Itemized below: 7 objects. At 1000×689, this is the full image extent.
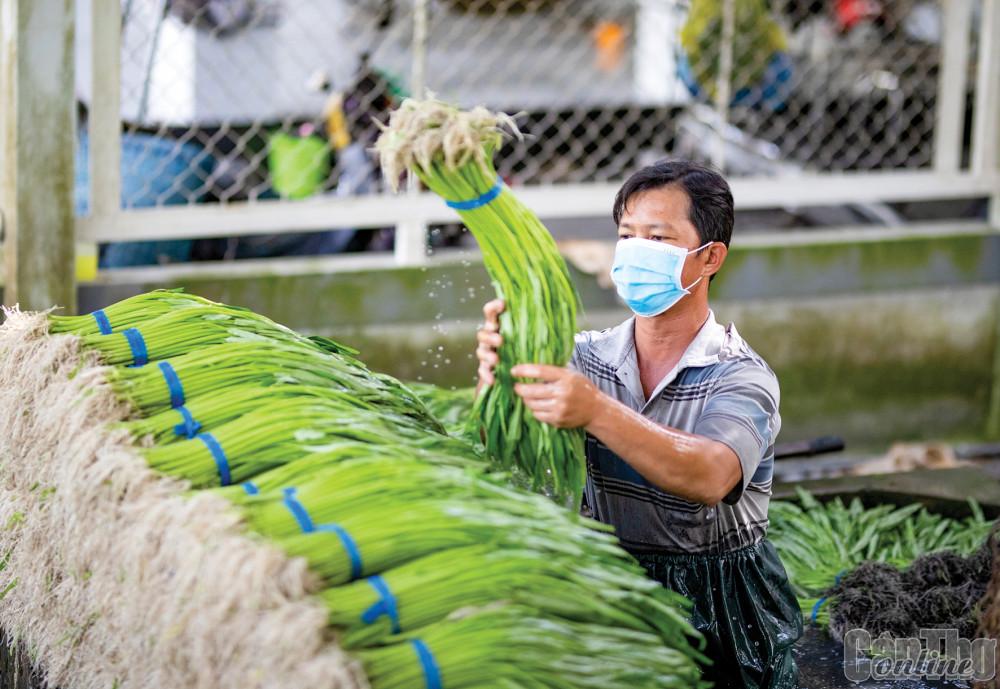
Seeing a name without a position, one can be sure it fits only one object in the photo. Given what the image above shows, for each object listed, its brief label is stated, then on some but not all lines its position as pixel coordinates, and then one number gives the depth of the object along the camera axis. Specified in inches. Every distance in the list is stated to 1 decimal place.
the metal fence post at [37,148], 187.8
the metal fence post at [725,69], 244.7
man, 104.0
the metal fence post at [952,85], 253.8
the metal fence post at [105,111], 197.9
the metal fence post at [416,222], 223.9
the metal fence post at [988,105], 252.4
